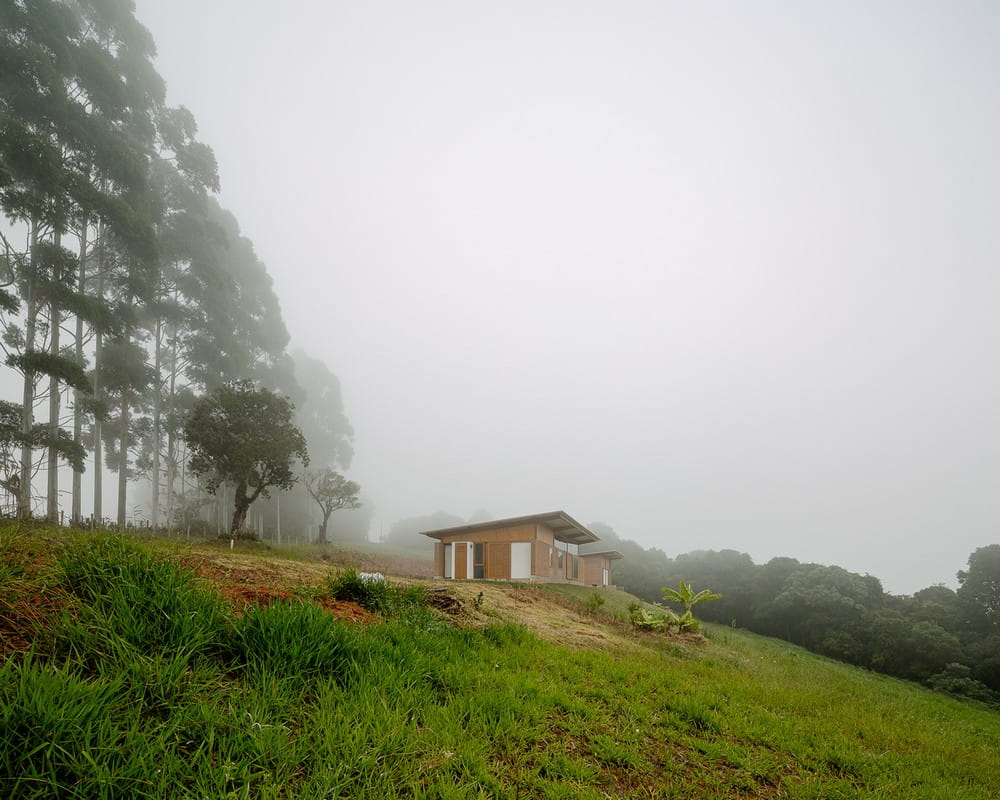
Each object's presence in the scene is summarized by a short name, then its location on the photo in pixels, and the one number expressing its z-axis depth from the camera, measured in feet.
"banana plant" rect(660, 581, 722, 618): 52.46
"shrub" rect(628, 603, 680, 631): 45.11
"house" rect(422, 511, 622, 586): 86.38
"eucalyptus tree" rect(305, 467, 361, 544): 123.54
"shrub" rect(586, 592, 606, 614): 52.95
